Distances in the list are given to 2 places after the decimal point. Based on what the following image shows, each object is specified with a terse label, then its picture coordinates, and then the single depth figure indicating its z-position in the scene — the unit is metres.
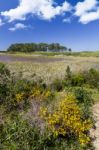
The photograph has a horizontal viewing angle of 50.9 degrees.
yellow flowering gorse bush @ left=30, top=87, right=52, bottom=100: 3.04
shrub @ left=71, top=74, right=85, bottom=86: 5.52
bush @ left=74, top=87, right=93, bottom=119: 3.61
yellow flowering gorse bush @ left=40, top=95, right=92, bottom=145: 2.49
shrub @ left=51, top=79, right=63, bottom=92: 5.10
